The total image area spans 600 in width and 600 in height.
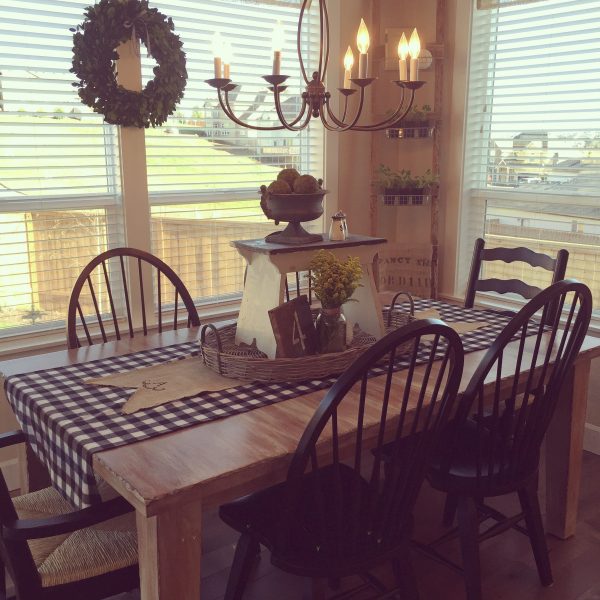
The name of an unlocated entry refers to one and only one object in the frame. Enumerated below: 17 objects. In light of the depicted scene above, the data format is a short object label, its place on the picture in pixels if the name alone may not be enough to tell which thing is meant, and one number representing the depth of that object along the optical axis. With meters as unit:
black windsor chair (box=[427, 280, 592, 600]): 1.74
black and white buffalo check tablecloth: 1.49
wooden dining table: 1.32
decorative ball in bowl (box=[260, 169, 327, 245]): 1.99
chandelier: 1.63
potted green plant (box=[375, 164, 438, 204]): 3.45
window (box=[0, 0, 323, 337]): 2.68
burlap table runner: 1.71
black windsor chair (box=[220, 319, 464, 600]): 1.40
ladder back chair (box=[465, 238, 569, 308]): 2.51
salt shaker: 2.09
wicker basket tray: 1.83
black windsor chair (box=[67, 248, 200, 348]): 2.33
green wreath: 2.66
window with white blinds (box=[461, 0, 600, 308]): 2.98
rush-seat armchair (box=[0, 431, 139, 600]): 1.41
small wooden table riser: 1.96
